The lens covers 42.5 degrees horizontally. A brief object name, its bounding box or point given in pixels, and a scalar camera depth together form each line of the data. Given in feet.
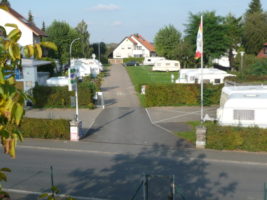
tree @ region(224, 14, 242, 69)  207.31
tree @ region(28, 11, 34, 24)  347.77
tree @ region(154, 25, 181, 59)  265.34
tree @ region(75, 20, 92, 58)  230.48
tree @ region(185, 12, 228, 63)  172.96
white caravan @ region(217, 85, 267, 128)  59.26
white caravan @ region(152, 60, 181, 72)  201.87
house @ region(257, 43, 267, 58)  183.13
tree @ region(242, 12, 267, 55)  200.44
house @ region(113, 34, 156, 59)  342.85
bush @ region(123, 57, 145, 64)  303.83
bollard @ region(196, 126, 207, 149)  54.90
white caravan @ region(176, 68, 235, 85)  117.91
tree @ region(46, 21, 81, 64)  180.28
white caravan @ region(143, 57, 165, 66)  256.54
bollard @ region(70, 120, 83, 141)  60.43
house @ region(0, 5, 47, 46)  159.17
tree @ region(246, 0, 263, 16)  287.07
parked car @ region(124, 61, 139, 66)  263.90
